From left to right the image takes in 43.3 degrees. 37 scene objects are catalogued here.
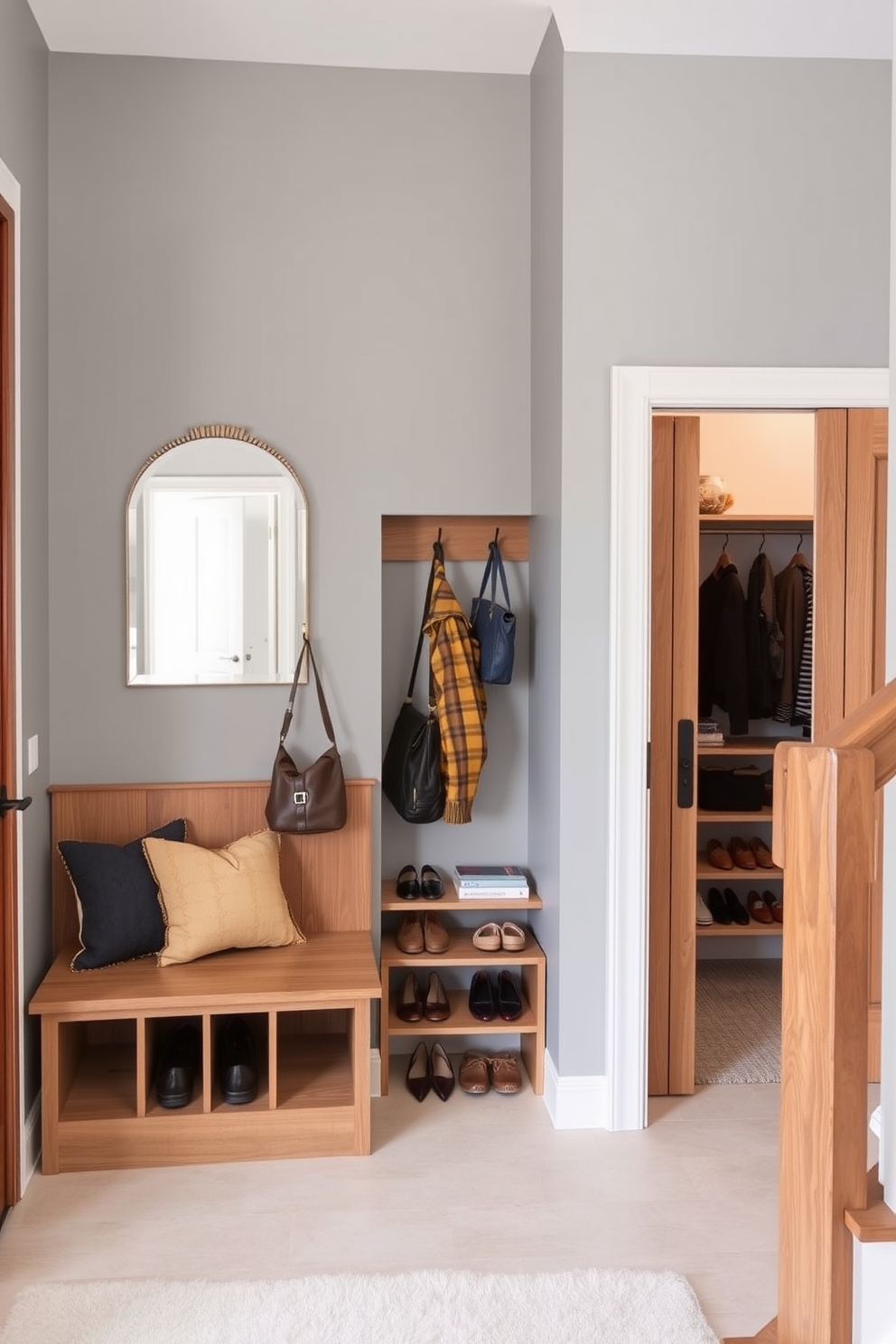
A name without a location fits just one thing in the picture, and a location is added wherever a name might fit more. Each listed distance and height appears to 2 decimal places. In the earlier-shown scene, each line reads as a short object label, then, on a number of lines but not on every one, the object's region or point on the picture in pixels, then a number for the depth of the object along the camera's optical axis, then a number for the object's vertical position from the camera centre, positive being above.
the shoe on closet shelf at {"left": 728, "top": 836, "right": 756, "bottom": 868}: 4.46 -0.82
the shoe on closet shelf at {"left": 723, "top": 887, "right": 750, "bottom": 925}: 4.43 -1.03
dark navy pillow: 3.02 -0.70
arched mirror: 3.25 +0.24
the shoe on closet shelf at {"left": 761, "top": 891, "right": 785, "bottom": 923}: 4.43 -1.02
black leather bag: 3.31 -0.38
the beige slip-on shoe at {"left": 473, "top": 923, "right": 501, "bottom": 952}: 3.31 -0.86
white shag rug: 2.17 -1.32
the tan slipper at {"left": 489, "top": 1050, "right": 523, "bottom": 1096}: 3.26 -1.25
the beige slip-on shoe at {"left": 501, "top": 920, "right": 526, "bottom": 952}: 3.32 -0.86
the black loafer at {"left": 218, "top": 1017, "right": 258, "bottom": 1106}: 2.94 -1.11
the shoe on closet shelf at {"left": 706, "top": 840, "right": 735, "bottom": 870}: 4.46 -0.83
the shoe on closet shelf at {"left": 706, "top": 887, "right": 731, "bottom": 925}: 4.45 -1.03
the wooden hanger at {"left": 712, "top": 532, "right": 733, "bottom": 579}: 4.62 +0.36
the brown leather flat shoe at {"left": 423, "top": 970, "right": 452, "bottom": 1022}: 3.32 -1.06
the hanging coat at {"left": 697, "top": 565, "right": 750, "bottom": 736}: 4.50 -0.01
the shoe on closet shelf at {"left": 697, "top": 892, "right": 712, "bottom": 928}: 4.38 -1.04
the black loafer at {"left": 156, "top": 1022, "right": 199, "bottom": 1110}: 2.90 -1.11
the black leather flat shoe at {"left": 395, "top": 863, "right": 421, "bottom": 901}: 3.39 -0.72
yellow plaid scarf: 3.27 -0.14
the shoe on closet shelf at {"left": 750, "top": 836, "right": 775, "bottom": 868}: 4.48 -0.82
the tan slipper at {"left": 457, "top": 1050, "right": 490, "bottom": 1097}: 3.26 -1.25
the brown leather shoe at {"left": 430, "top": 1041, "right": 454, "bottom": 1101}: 3.25 -1.25
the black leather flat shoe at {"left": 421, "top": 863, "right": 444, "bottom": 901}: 3.38 -0.72
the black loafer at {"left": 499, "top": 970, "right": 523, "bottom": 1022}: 3.33 -1.05
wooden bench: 2.84 -0.92
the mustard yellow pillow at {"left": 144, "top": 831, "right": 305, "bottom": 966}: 3.05 -0.69
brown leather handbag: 3.15 -0.43
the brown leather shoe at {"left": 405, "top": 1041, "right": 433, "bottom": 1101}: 3.26 -1.26
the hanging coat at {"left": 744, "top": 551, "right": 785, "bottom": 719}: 4.52 +0.02
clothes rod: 4.52 +0.51
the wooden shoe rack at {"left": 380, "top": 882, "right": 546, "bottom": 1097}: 3.27 -0.98
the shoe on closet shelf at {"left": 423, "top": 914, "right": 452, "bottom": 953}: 3.31 -0.86
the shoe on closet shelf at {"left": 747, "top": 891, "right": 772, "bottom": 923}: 4.41 -1.03
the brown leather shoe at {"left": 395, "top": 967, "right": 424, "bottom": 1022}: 3.31 -1.06
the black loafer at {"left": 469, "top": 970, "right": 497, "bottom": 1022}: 3.31 -1.05
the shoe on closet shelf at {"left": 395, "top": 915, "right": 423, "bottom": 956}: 3.31 -0.86
